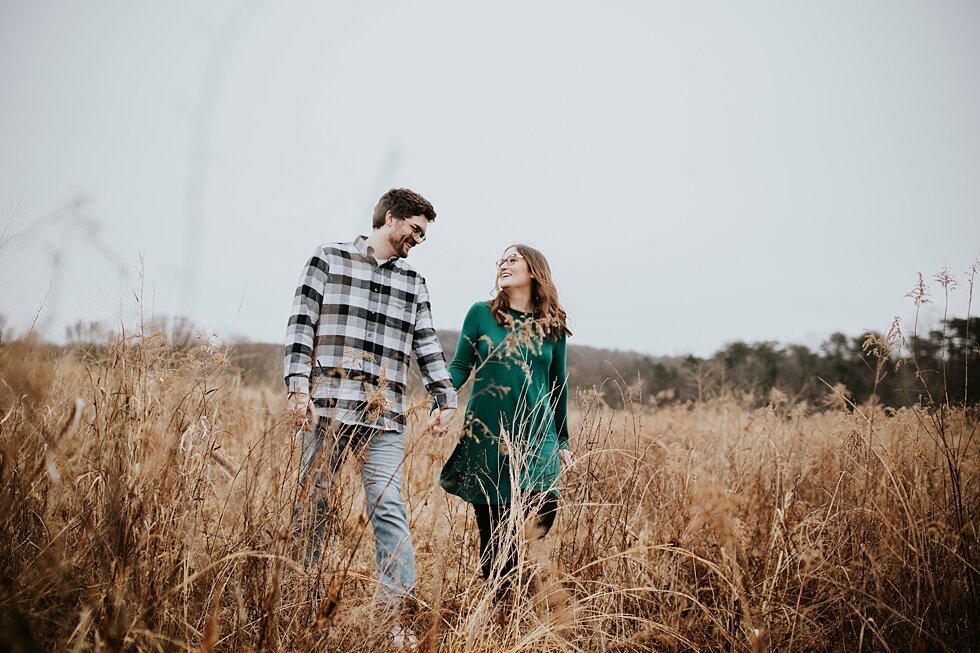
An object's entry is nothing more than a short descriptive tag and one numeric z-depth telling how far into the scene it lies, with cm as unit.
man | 203
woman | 229
